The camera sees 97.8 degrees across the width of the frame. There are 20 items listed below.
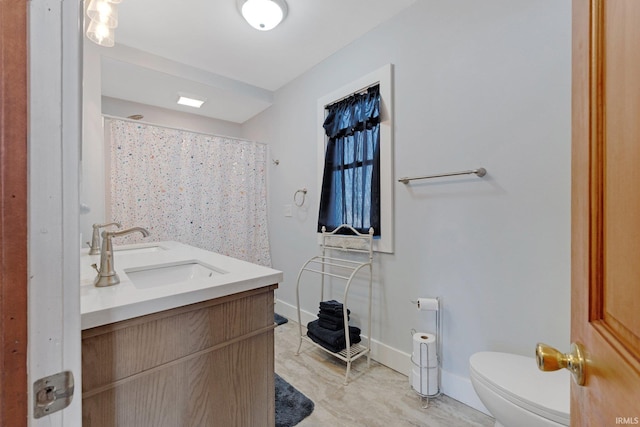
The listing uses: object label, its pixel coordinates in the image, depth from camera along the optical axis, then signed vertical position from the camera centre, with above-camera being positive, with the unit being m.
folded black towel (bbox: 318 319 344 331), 1.97 -0.81
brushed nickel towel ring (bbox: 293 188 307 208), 2.67 +0.16
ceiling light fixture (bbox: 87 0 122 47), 1.33 +0.93
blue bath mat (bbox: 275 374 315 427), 1.46 -1.09
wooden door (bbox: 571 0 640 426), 0.34 +0.00
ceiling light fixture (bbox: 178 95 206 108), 3.00 +1.22
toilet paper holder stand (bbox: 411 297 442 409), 1.58 -0.88
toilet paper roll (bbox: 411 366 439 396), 1.58 -0.96
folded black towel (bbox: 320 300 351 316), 2.00 -0.70
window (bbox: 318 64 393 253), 1.96 +0.42
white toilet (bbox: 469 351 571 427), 0.94 -0.66
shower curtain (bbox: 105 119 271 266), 2.30 +0.22
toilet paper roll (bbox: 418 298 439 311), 1.62 -0.54
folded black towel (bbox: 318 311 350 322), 1.98 -0.76
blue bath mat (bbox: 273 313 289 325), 2.75 -1.09
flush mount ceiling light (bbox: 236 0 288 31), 1.74 +1.28
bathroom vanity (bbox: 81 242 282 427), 0.71 -0.42
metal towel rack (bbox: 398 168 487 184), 1.50 +0.22
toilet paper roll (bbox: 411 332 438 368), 1.59 -0.81
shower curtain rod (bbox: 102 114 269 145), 2.19 +0.75
